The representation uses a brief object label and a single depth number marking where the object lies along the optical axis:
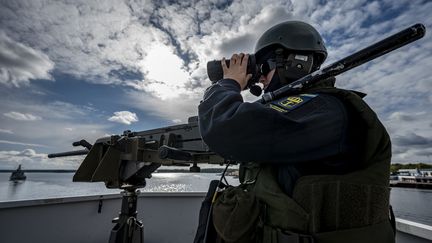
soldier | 0.87
